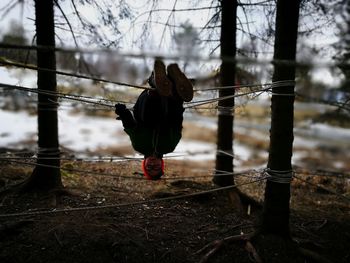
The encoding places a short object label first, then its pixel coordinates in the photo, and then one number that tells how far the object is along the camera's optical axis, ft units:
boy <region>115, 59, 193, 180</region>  7.72
